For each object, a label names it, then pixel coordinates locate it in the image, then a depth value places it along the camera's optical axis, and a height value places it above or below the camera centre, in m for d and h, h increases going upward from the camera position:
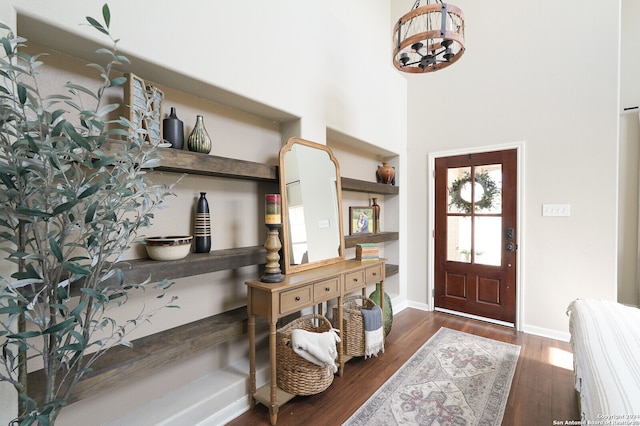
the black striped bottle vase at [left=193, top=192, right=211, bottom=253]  1.85 -0.11
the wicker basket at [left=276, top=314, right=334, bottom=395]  1.91 -1.13
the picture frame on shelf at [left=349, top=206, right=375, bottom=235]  3.33 -0.16
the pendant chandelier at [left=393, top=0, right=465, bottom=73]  1.79 +1.16
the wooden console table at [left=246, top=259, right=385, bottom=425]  1.78 -0.64
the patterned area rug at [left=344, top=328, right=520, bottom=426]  1.84 -1.38
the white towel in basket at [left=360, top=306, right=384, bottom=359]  2.47 -1.09
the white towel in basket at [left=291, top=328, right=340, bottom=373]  1.84 -0.92
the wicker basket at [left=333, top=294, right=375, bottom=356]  2.45 -1.10
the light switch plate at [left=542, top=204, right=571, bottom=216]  2.93 -0.05
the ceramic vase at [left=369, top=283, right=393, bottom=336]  2.91 -1.07
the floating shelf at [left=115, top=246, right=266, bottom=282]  1.42 -0.32
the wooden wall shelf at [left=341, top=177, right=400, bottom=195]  2.91 +0.23
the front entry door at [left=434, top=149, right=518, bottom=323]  3.24 -0.35
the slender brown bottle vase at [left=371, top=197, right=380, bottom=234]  3.61 -0.12
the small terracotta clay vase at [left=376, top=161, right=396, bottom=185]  3.69 +0.44
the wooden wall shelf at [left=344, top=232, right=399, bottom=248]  3.00 -0.36
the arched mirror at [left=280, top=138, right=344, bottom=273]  2.21 +0.01
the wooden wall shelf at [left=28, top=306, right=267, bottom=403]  1.25 -0.75
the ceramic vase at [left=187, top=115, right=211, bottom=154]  1.76 +0.44
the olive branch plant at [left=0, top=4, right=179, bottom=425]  0.82 +0.01
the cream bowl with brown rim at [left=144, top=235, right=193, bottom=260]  1.56 -0.21
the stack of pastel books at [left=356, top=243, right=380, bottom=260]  2.78 -0.44
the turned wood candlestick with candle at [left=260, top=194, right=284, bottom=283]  1.91 -0.21
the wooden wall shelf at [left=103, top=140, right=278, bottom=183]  1.54 +0.27
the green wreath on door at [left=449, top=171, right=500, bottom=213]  3.35 +0.17
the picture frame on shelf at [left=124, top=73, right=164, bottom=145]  1.49 +0.59
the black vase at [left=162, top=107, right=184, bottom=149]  1.68 +0.47
